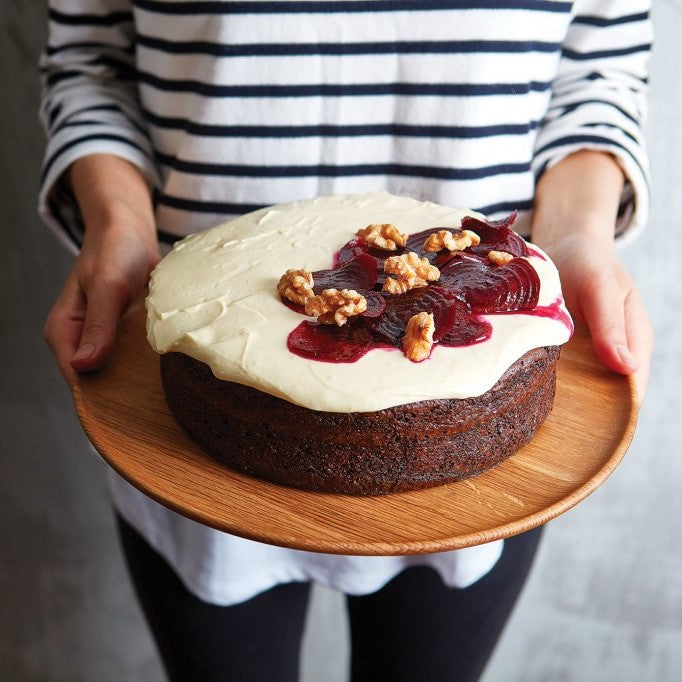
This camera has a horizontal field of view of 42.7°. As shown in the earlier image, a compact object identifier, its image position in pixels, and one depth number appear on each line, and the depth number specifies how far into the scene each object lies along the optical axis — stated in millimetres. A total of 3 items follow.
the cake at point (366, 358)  1017
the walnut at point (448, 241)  1183
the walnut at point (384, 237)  1211
